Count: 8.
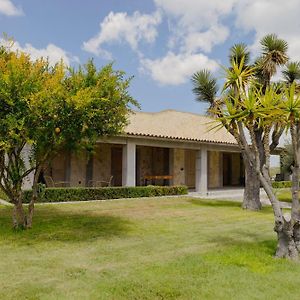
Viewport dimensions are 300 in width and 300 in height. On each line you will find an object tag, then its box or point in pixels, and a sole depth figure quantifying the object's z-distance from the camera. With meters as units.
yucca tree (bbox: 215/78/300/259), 6.88
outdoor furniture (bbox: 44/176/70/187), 17.84
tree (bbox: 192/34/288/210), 13.40
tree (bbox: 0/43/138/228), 7.67
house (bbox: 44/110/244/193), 18.78
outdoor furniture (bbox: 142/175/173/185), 20.66
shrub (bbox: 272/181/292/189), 26.27
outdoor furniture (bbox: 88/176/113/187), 19.59
